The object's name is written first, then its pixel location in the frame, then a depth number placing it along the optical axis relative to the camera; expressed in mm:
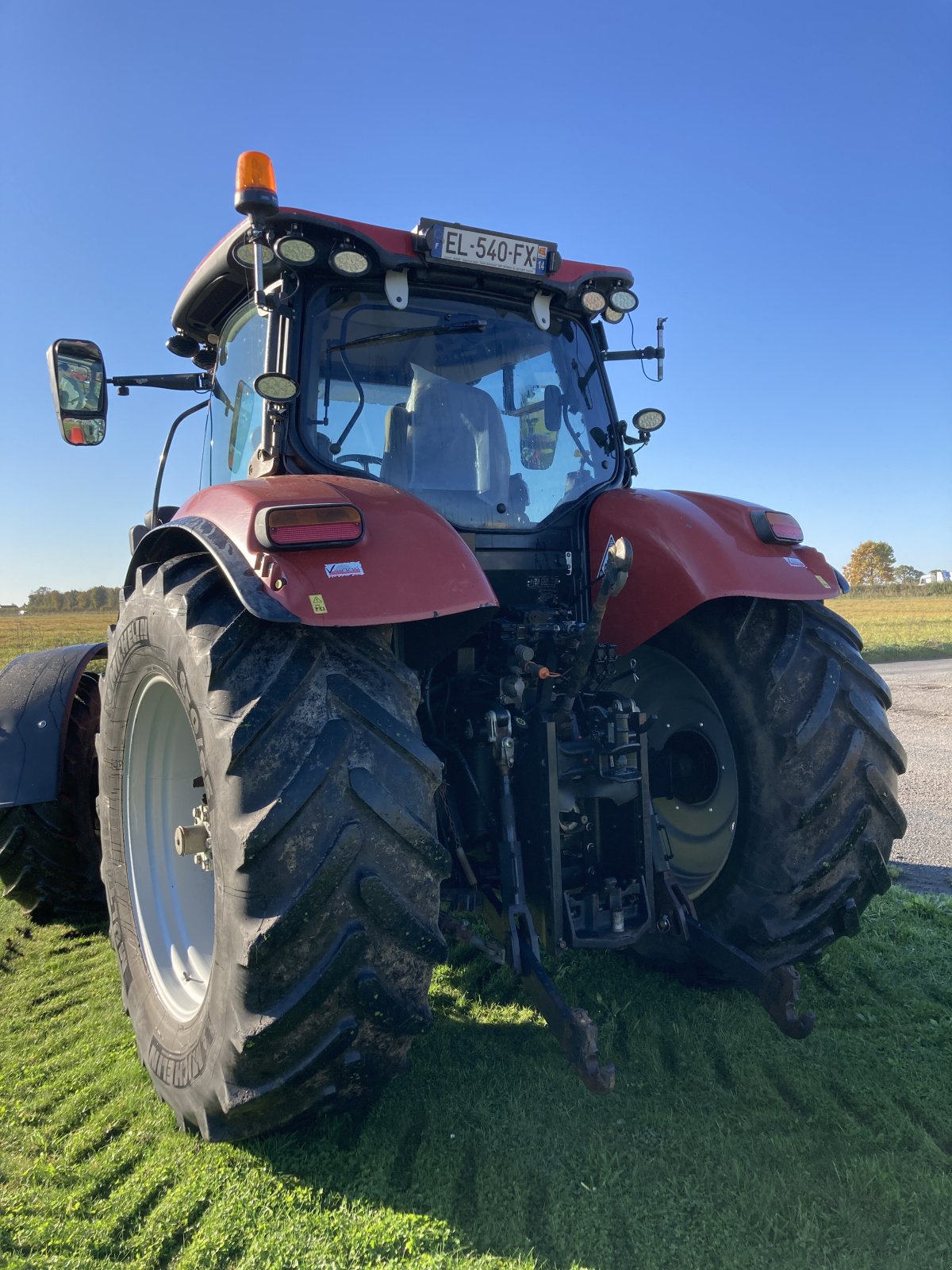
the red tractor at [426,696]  1788
